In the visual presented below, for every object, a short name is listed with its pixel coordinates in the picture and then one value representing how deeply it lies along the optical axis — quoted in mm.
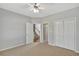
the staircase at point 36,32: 5286
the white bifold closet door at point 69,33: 2576
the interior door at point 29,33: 3619
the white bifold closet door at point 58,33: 3030
